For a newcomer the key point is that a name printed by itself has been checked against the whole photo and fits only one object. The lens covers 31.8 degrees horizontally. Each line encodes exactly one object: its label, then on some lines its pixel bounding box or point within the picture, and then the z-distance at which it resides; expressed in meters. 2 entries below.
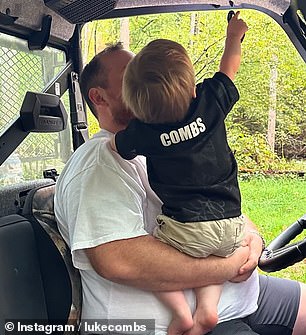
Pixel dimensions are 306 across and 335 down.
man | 1.32
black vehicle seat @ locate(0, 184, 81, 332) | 1.33
